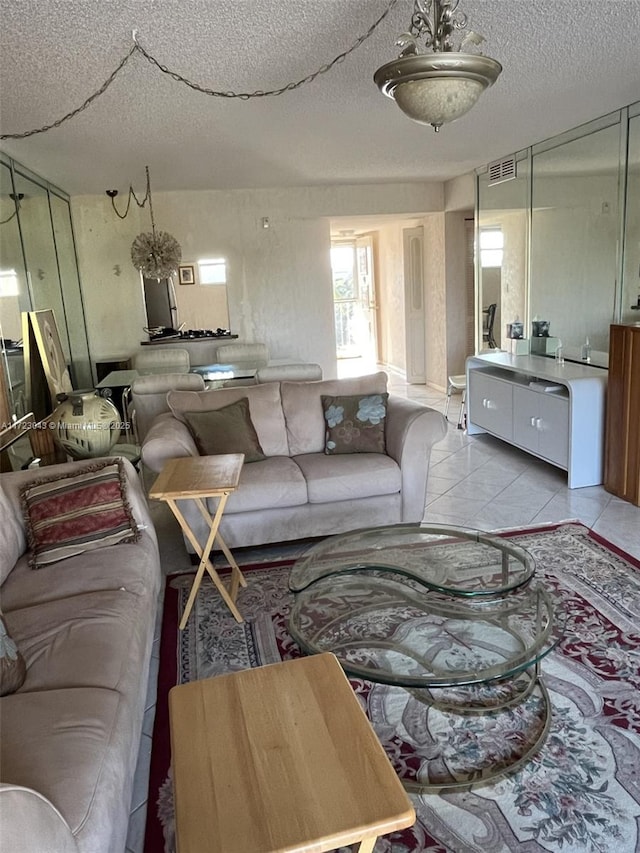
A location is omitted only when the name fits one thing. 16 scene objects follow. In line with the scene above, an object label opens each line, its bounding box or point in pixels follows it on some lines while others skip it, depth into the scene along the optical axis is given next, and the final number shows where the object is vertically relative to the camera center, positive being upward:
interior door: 8.56 -0.15
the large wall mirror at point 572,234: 4.42 +0.43
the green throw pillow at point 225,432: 3.59 -0.73
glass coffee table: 1.96 -1.23
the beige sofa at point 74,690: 1.29 -1.00
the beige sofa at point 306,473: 3.39 -0.96
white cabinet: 4.28 -0.91
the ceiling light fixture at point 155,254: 6.02 +0.53
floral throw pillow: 3.78 -0.77
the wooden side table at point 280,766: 1.05 -0.88
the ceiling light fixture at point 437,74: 2.06 +0.73
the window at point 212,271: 7.27 +0.41
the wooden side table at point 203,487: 2.60 -0.75
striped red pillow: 2.55 -0.84
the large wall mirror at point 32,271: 4.25 +0.37
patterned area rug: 1.70 -1.44
